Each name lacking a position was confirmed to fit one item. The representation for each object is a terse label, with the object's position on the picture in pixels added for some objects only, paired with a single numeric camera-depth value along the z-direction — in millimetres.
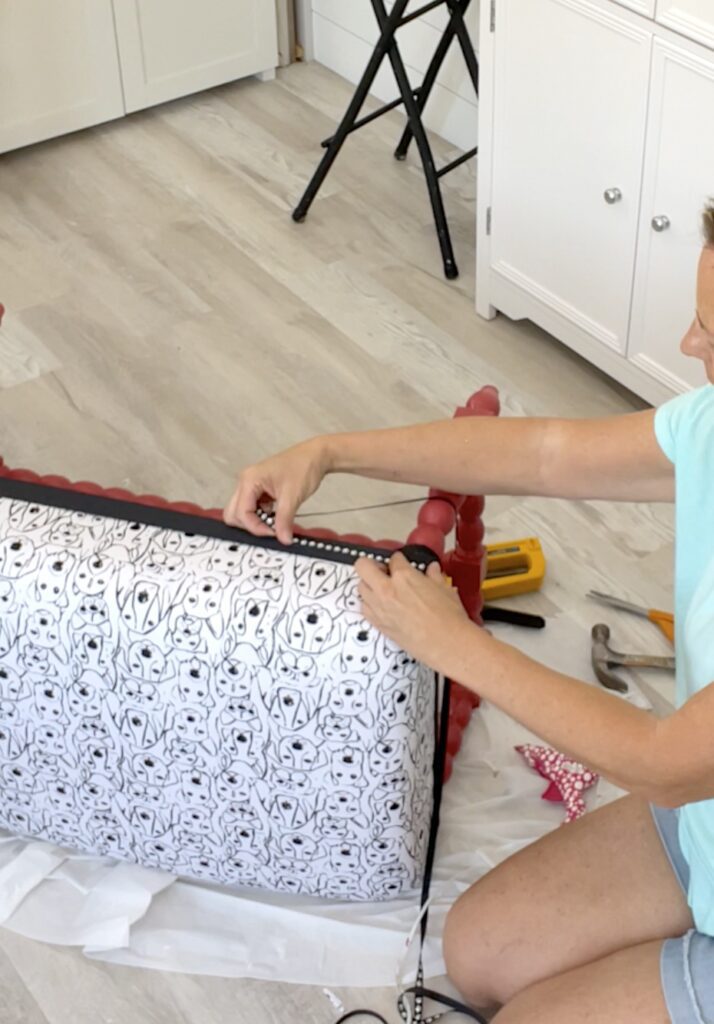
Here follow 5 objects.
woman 1107
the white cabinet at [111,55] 2861
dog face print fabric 1213
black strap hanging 1458
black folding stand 2553
